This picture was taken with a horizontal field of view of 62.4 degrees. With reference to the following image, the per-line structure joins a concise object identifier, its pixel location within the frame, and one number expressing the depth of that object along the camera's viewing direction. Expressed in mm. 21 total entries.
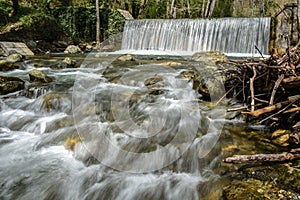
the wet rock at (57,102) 5412
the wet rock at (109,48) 18859
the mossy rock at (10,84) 6318
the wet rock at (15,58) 11664
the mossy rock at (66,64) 10398
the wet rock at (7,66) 9617
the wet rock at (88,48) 18700
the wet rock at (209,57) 9853
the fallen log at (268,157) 2914
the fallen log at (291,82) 3568
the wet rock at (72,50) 16953
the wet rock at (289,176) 2556
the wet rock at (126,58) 11492
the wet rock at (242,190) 2441
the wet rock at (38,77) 7617
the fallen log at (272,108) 3474
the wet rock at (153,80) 7016
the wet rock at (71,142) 4051
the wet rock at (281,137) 3424
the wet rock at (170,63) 9782
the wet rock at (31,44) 16073
